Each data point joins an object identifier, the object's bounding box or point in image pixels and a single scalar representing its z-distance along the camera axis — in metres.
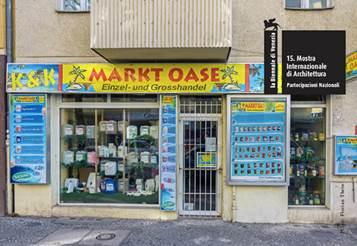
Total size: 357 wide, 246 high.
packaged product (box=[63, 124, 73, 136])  6.03
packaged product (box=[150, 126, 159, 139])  5.91
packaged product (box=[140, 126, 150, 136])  5.95
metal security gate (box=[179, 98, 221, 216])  5.77
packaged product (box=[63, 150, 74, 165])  6.04
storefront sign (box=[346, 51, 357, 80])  5.26
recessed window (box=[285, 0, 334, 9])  5.60
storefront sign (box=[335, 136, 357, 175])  5.41
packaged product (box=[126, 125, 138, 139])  5.96
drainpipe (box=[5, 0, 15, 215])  5.69
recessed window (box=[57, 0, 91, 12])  5.77
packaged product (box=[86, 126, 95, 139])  6.02
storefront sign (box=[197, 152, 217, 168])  5.77
